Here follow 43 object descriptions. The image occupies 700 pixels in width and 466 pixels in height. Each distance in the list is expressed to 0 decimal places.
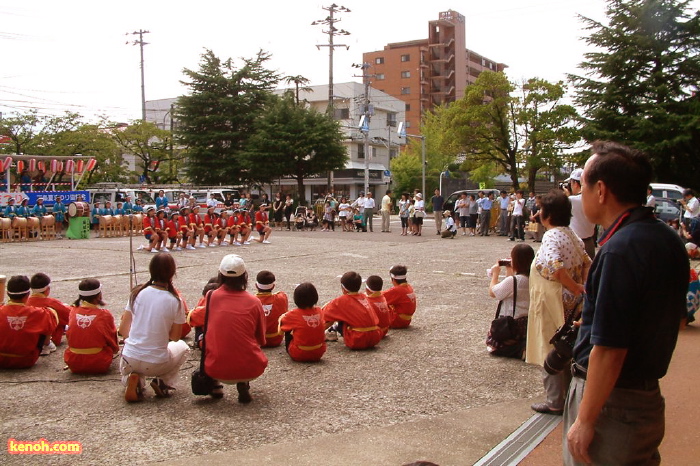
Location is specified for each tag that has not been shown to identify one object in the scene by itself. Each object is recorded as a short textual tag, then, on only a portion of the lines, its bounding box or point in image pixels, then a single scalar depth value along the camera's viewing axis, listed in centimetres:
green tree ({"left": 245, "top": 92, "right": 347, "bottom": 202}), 3566
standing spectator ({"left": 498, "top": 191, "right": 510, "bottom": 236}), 2427
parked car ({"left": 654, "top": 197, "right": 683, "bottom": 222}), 2087
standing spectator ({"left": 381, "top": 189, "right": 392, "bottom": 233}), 2728
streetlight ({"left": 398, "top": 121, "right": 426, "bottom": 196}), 3421
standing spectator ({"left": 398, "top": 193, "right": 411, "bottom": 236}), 2608
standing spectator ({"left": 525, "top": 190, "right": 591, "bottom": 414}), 496
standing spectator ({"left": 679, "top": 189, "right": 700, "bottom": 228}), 1458
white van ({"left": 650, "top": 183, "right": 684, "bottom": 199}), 2208
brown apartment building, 8006
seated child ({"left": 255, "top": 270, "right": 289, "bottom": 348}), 702
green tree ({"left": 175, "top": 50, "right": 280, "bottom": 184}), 3938
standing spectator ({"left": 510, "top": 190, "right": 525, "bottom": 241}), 2219
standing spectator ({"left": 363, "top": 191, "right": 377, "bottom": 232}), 2750
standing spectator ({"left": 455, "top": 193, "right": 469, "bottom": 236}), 2572
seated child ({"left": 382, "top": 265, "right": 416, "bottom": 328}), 794
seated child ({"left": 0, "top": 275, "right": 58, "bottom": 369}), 604
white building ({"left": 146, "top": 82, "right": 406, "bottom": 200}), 5847
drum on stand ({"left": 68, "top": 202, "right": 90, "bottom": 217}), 2448
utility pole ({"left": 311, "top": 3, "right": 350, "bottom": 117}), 4088
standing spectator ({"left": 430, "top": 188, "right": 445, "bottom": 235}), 2577
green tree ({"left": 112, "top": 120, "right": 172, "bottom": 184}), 4591
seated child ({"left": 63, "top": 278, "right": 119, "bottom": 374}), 588
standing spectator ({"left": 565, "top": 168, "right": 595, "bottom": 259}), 612
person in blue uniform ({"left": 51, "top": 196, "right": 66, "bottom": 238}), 2508
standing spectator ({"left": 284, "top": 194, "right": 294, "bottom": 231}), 2922
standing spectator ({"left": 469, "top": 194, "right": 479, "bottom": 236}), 2558
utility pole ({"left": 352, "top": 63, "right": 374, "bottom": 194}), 3611
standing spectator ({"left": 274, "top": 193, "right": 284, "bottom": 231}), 3009
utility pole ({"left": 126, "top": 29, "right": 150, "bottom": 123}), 5316
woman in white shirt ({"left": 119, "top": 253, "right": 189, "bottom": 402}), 518
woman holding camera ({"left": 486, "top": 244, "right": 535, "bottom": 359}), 618
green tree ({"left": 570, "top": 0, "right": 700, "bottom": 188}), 2875
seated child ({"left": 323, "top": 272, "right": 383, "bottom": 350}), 681
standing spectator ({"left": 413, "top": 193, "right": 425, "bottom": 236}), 2533
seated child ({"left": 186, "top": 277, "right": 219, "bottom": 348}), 640
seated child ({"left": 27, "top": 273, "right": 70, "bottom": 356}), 659
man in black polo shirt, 219
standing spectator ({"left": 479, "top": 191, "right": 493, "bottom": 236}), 2470
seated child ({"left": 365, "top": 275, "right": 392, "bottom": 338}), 733
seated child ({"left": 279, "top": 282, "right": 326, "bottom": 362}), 632
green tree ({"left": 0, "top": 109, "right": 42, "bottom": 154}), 3928
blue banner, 2595
